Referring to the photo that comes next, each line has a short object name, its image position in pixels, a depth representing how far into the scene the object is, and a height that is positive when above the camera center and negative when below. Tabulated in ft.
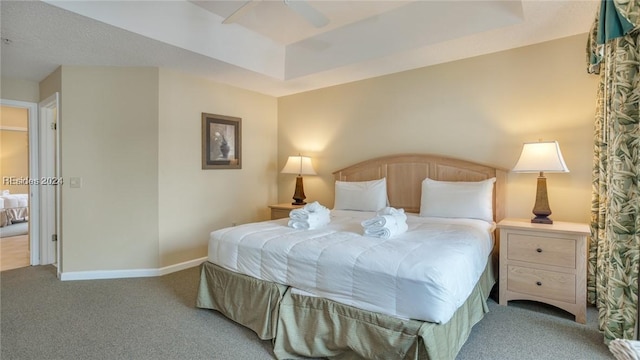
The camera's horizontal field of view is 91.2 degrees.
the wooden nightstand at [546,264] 7.88 -2.27
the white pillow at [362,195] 12.03 -0.69
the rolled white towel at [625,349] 3.44 -1.96
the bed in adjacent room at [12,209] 20.86 -2.12
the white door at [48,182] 12.98 -0.17
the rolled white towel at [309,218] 8.75 -1.13
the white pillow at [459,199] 9.95 -0.70
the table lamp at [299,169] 14.64 +0.42
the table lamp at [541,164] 8.61 +0.38
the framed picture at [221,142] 13.50 +1.63
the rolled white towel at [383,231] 7.45 -1.27
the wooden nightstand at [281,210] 13.96 -1.45
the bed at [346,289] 5.43 -2.29
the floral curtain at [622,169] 6.12 +0.19
